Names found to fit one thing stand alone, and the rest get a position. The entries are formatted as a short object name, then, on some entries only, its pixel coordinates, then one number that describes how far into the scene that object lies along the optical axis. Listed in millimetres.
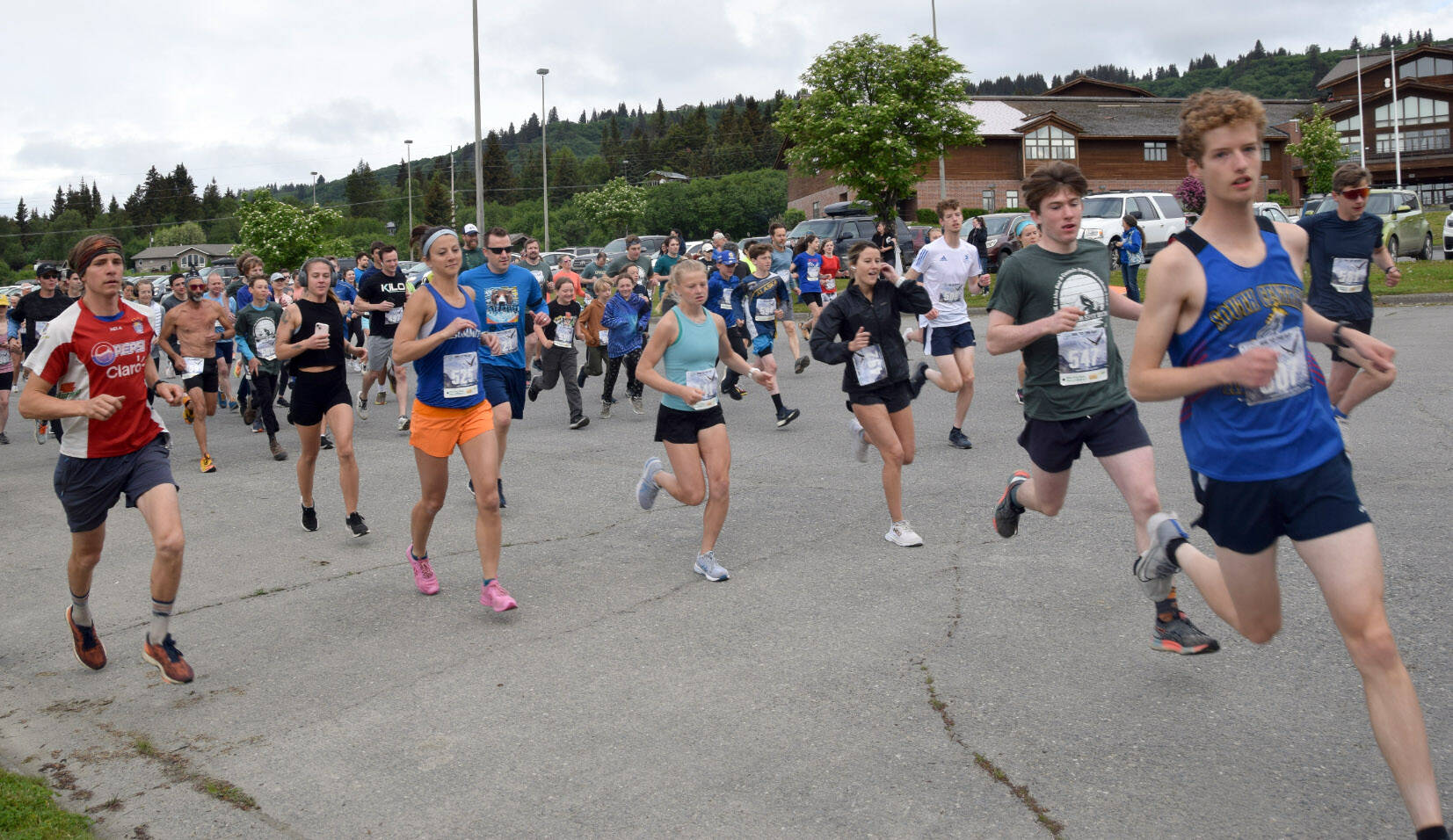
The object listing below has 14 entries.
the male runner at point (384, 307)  12909
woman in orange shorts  6309
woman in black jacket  7090
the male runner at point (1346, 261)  8383
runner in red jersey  5207
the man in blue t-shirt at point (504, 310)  8867
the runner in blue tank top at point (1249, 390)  3148
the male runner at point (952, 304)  10031
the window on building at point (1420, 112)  76750
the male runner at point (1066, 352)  5133
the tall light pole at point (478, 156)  32375
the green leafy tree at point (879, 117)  37500
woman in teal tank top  6559
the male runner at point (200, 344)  11195
